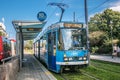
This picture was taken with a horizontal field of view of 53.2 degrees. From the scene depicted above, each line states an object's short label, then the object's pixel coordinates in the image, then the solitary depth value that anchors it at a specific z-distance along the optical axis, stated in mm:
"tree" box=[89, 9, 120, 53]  25892
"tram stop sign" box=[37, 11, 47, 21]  8816
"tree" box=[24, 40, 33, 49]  44910
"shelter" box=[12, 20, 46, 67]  8094
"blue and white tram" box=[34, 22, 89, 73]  7049
